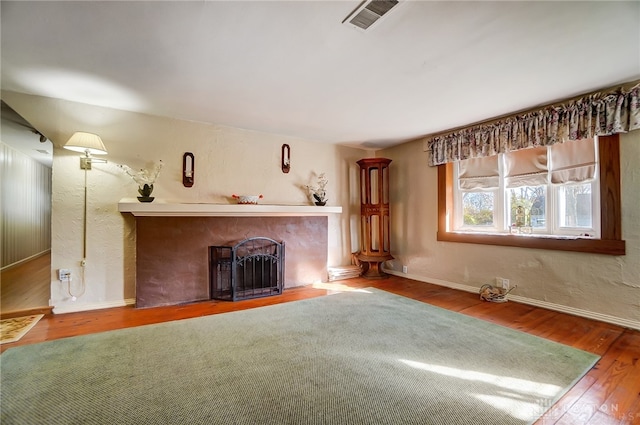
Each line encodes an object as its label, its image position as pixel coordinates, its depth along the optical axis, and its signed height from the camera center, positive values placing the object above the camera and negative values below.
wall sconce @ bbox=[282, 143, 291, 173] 4.31 +0.93
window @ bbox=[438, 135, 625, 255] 2.70 +0.13
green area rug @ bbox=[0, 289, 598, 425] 1.43 -1.02
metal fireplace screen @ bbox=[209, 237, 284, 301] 3.58 -0.71
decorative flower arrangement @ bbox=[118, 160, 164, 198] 3.18 +0.49
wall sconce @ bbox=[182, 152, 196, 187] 3.59 +0.65
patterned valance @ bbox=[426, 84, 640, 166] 2.55 +0.99
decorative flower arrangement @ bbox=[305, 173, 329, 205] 4.44 +0.45
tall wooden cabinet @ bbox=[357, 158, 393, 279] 4.66 +0.01
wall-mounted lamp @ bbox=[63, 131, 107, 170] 2.76 +0.76
